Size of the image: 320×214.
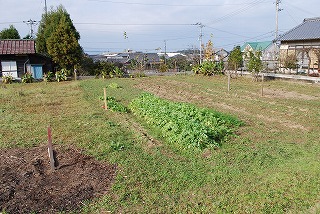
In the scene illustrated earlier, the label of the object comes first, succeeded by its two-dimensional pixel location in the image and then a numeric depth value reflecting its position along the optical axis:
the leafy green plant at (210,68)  21.08
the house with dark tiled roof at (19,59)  19.23
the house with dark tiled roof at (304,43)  18.45
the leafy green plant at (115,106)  9.10
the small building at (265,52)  20.12
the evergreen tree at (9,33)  27.10
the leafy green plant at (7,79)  17.72
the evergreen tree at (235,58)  19.69
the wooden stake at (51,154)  4.59
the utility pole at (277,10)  27.89
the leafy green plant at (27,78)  18.00
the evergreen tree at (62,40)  20.41
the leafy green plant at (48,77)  18.45
